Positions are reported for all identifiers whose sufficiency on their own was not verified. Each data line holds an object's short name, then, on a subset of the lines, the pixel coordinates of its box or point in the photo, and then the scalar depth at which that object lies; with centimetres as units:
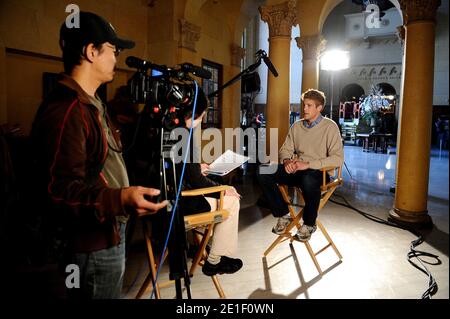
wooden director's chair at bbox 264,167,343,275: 322
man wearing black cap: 110
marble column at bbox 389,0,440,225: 406
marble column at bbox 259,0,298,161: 546
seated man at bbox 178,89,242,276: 233
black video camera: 144
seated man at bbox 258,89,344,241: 317
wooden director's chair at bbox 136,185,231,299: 218
